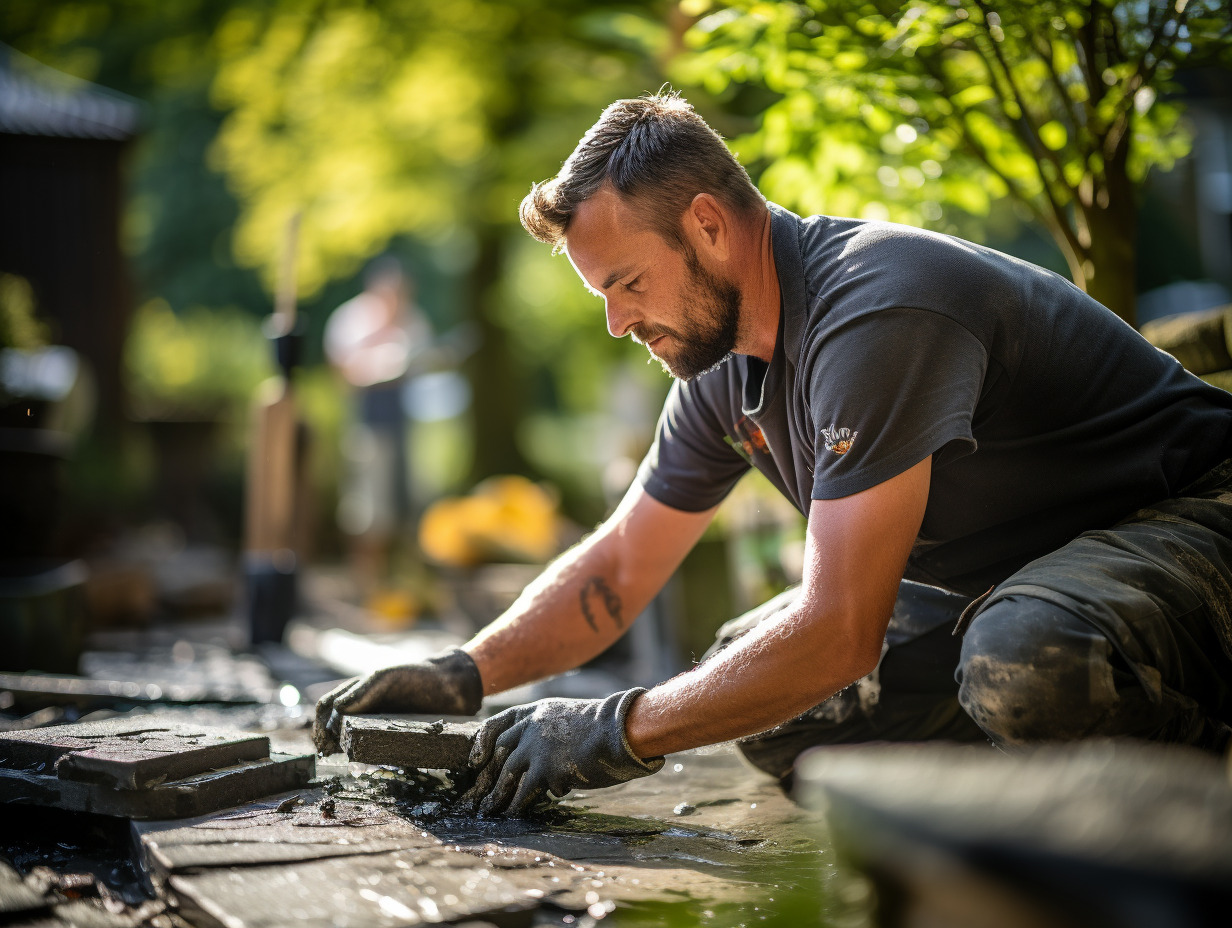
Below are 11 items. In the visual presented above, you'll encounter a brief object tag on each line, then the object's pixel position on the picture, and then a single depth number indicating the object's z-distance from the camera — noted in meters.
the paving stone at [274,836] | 1.62
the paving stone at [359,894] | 1.41
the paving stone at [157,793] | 1.81
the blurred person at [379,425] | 8.53
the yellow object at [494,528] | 6.83
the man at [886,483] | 1.71
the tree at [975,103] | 2.57
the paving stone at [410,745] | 1.99
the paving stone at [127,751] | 1.82
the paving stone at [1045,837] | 0.77
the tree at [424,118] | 6.27
